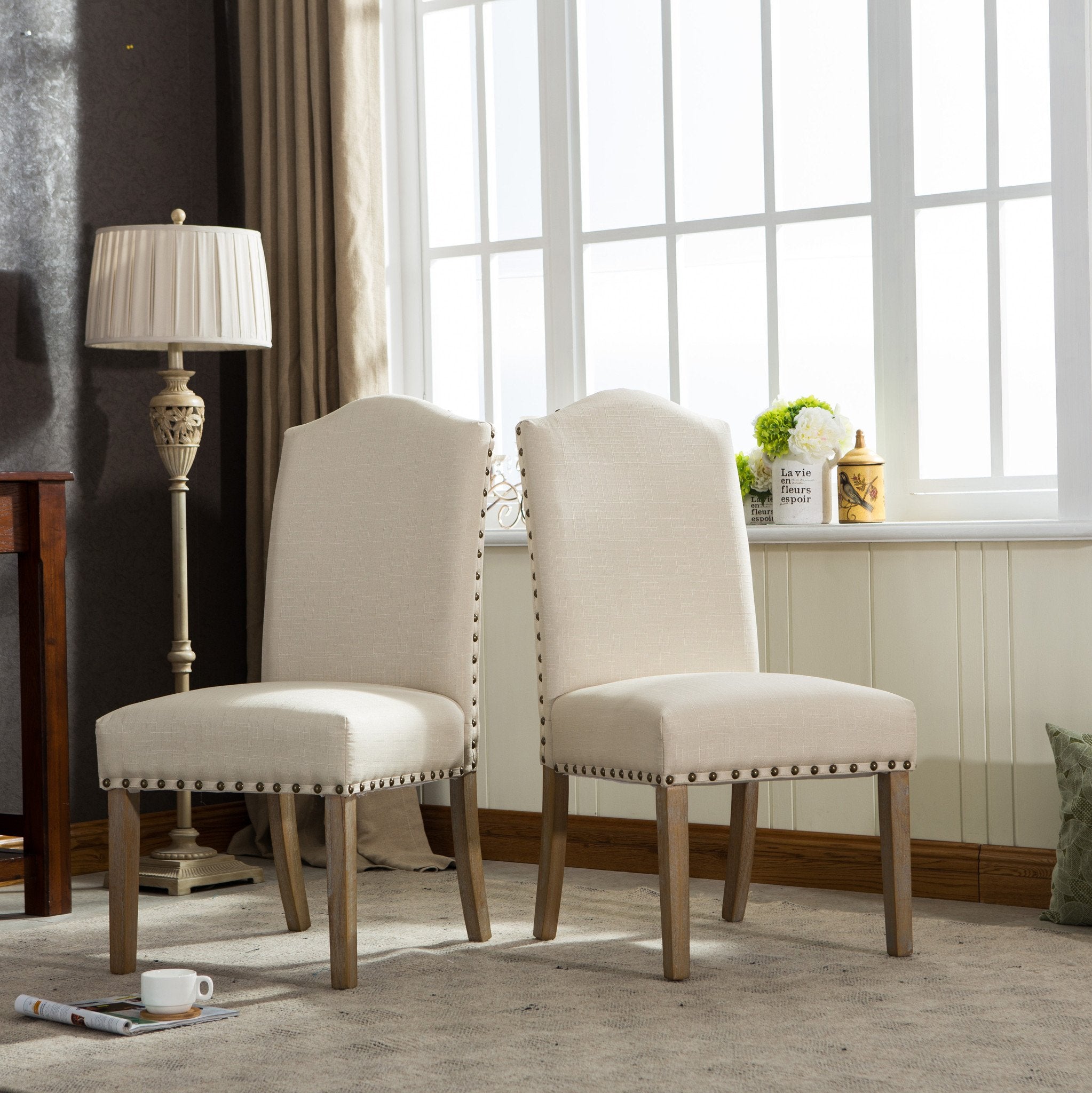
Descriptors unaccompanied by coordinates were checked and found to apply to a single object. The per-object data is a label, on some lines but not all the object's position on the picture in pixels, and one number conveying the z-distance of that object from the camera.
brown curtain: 6.41
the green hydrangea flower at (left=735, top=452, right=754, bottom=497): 5.90
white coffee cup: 3.78
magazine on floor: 3.73
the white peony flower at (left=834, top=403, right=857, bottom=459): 5.62
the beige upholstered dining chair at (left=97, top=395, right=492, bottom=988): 4.16
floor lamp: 5.74
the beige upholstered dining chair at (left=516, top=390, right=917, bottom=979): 4.18
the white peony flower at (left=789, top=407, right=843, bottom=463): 5.59
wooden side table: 5.38
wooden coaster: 3.81
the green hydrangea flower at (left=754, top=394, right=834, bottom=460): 5.69
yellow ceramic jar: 5.58
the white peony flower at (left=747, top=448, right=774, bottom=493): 5.87
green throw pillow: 4.76
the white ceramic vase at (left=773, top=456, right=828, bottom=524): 5.71
